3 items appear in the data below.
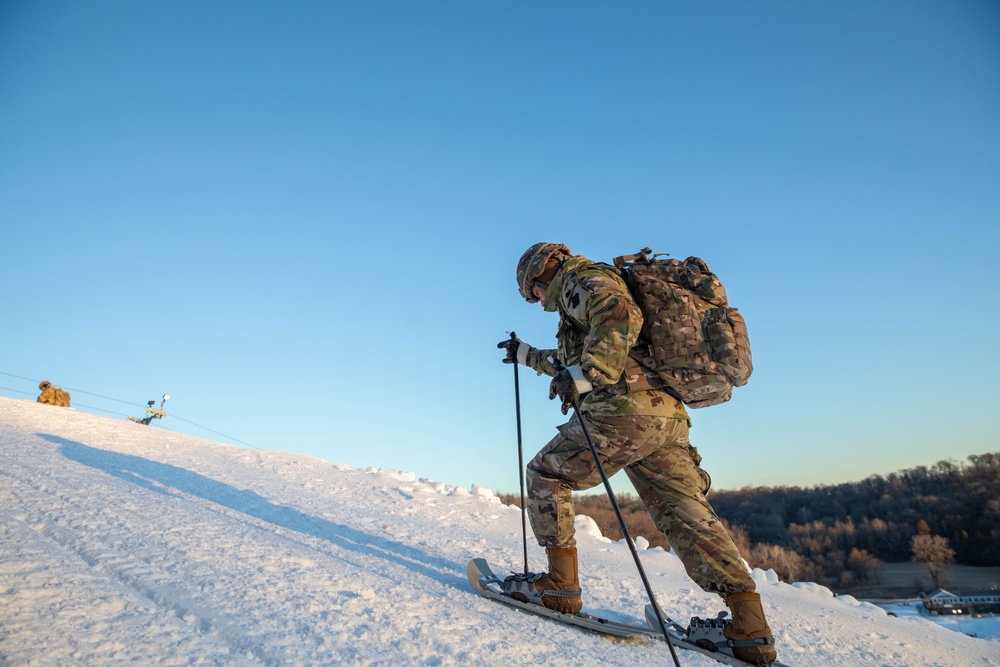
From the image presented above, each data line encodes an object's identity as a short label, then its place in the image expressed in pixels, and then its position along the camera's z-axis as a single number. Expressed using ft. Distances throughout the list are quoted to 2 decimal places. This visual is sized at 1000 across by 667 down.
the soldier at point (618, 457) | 10.74
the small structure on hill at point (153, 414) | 51.31
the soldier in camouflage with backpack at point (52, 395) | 45.62
